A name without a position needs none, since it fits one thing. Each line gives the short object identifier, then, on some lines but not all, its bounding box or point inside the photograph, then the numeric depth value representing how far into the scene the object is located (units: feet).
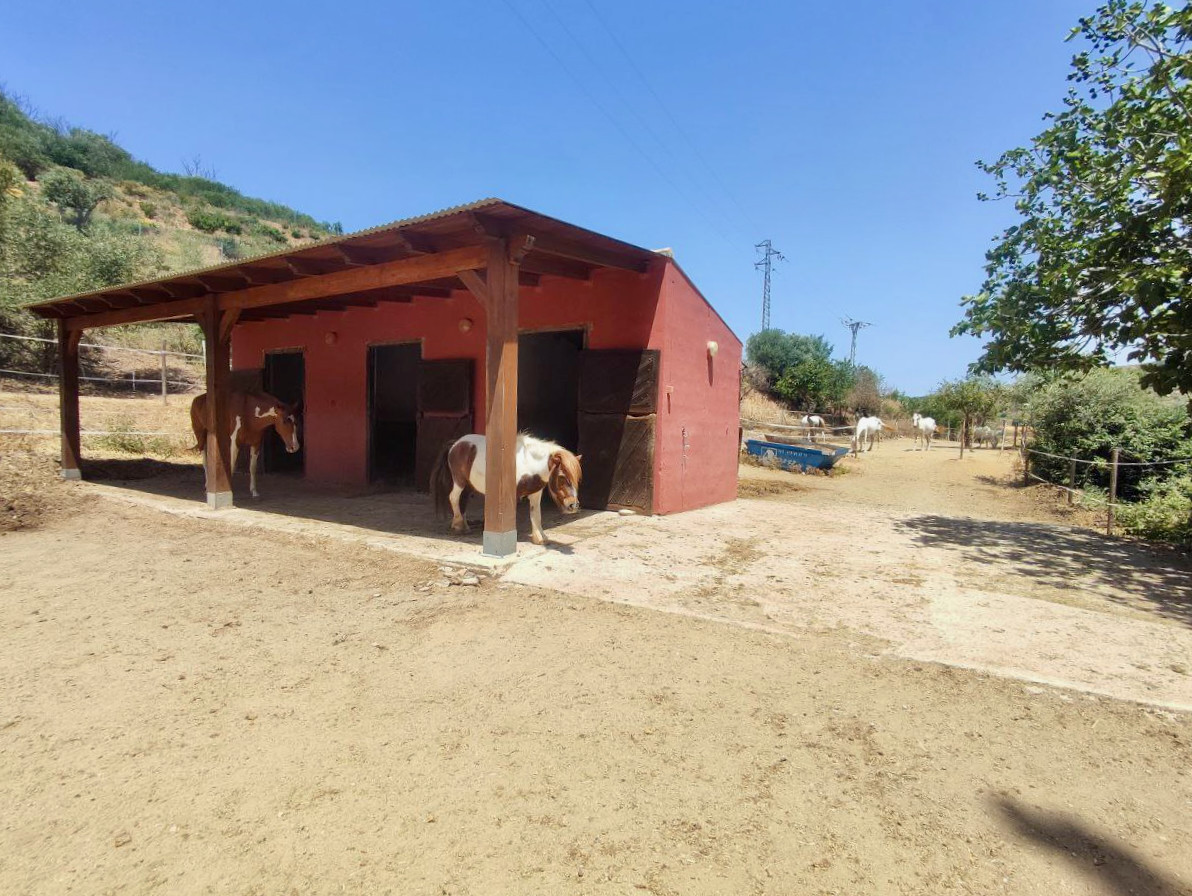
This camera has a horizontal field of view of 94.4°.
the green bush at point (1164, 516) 21.17
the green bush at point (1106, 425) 32.91
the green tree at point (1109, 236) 17.35
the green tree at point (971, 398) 77.61
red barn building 16.08
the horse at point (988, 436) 94.94
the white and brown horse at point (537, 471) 17.33
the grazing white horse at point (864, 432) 69.36
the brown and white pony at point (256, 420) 27.86
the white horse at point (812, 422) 81.18
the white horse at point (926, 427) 84.17
